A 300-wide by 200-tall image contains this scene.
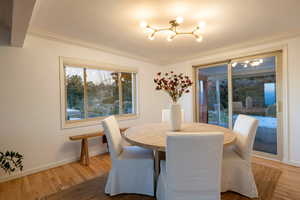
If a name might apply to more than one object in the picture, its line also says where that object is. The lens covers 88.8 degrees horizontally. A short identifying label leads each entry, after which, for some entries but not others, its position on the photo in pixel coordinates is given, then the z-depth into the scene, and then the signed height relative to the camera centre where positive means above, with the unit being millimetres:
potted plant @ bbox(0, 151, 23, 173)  2086 -897
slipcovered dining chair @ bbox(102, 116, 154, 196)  1930 -921
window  3057 +178
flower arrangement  1990 +192
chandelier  2177 +1125
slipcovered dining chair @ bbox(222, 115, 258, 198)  1842 -833
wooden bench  2821 -850
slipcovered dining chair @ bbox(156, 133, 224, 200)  1287 -581
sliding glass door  2922 +96
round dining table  1621 -445
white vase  2082 -228
